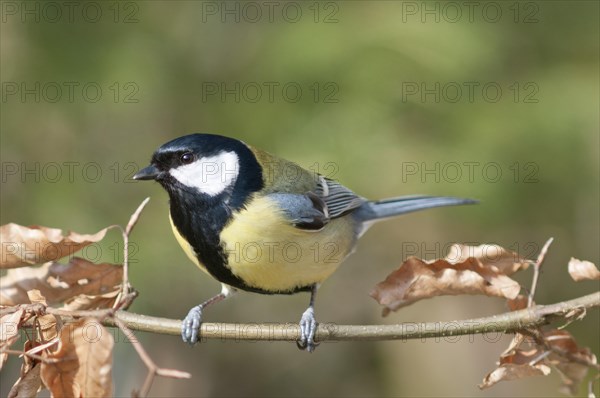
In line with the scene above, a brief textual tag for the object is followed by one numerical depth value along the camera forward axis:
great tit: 3.14
